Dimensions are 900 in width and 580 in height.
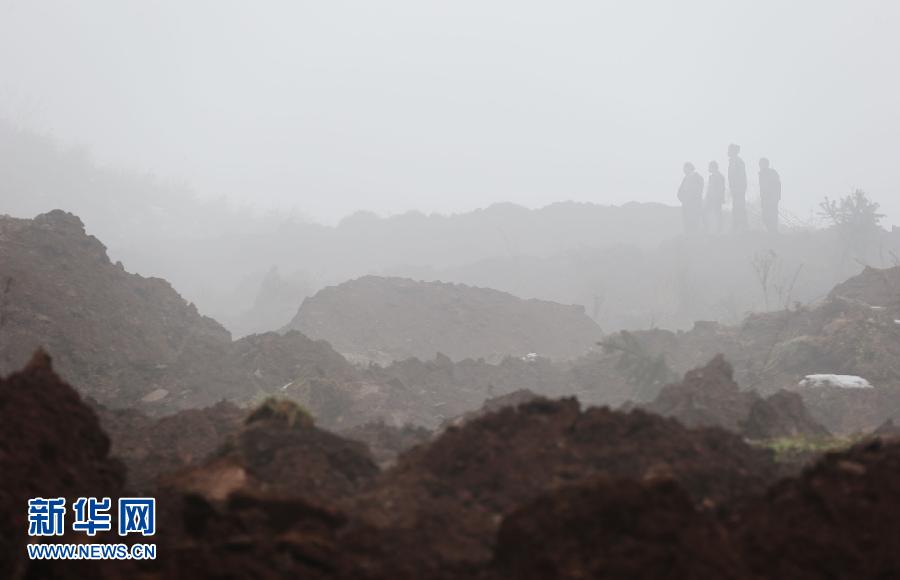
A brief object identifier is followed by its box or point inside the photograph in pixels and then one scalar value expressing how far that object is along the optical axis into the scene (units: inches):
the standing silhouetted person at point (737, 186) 2047.2
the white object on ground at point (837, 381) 590.9
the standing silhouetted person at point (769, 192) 2018.9
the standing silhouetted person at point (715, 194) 2065.7
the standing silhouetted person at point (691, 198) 2143.2
